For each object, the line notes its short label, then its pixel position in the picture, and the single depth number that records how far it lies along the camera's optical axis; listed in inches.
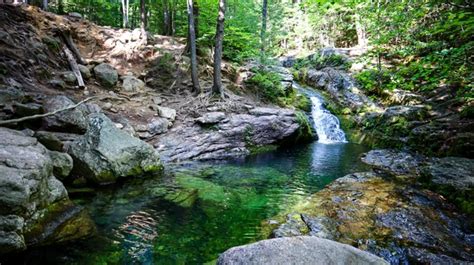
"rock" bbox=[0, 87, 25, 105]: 308.7
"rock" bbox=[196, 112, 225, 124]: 468.8
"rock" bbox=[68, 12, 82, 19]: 626.4
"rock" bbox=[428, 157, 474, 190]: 272.5
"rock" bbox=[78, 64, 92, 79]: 474.3
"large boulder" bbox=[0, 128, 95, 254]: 166.2
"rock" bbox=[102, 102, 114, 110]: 436.4
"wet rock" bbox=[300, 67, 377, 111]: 682.1
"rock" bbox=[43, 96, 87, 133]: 335.3
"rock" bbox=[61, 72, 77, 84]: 445.1
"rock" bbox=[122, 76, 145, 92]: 504.7
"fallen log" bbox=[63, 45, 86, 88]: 453.2
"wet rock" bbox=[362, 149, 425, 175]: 368.2
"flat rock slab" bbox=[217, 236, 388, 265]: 114.8
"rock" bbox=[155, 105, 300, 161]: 427.2
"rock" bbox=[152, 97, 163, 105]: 506.3
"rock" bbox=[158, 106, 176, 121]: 472.4
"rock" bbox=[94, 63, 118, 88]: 482.9
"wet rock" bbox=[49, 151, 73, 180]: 273.4
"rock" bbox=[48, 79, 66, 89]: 419.2
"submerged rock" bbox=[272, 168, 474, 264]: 189.9
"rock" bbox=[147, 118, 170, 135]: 441.1
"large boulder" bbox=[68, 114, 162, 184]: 300.4
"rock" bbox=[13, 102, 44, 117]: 305.0
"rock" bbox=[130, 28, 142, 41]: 600.1
